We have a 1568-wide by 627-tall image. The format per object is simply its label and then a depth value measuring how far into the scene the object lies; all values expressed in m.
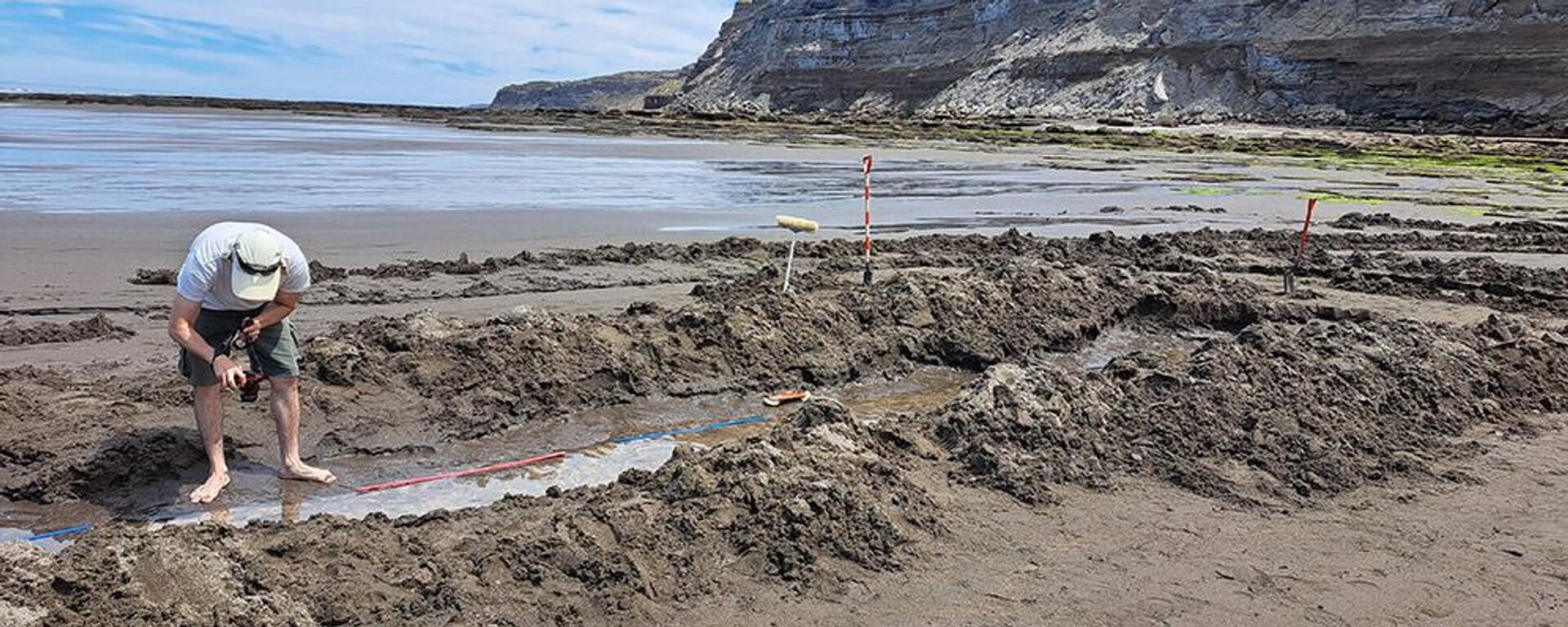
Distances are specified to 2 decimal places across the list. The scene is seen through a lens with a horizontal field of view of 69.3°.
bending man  4.91
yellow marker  9.87
